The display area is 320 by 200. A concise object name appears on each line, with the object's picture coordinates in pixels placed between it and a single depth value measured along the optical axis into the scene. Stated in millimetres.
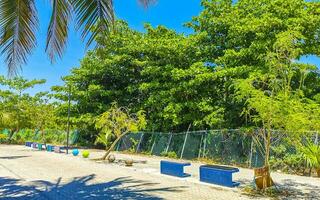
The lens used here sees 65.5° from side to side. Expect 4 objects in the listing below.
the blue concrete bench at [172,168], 11930
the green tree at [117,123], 17183
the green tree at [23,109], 30771
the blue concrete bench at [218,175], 9894
